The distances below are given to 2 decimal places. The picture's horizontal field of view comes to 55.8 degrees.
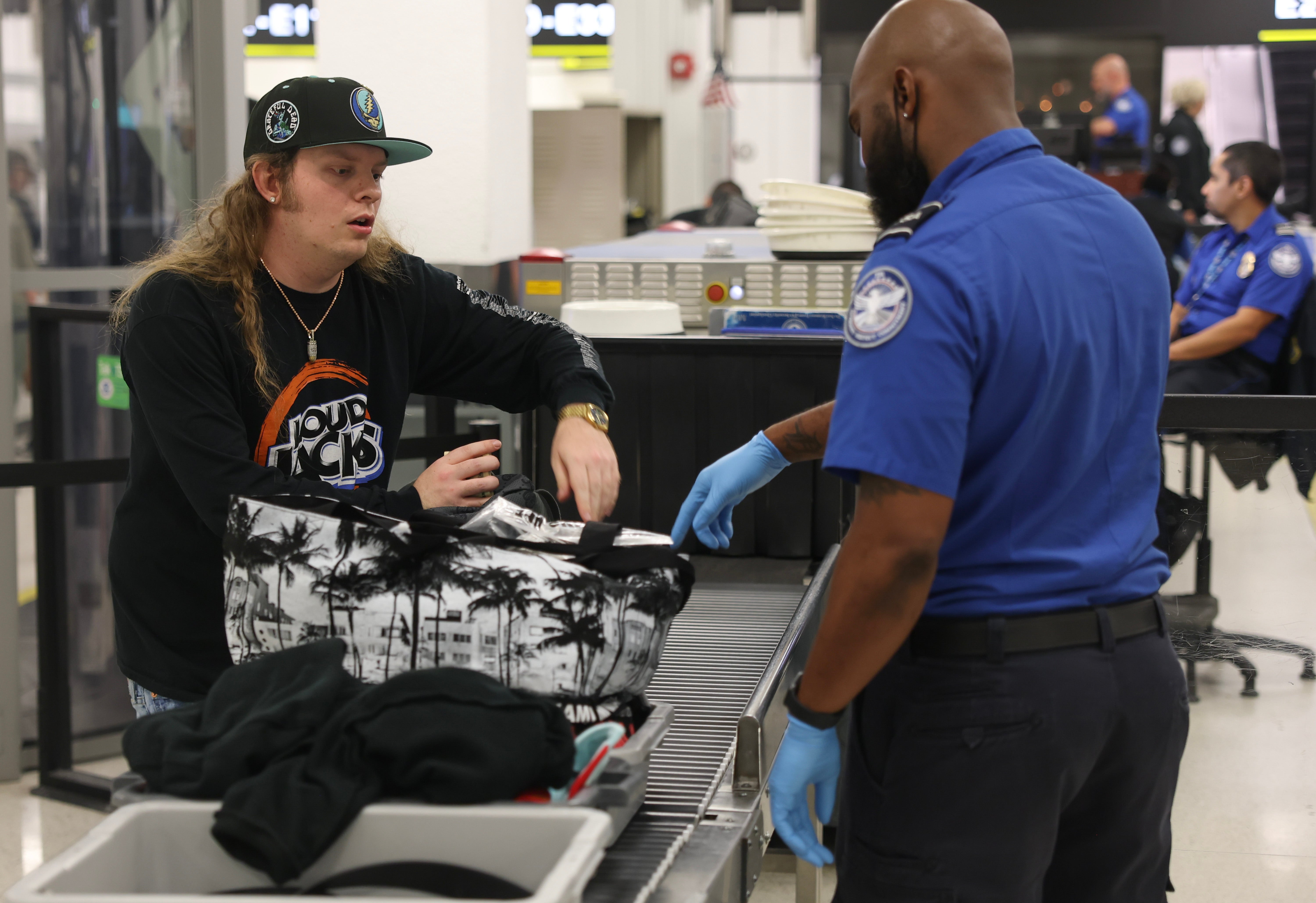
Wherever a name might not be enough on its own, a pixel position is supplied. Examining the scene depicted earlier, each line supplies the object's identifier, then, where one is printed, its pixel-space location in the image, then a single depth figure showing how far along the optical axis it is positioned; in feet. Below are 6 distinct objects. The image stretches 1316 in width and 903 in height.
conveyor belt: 4.30
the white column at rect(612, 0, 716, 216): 35.91
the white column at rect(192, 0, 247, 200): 12.20
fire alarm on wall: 42.88
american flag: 36.11
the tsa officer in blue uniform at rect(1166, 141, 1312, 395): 15.65
